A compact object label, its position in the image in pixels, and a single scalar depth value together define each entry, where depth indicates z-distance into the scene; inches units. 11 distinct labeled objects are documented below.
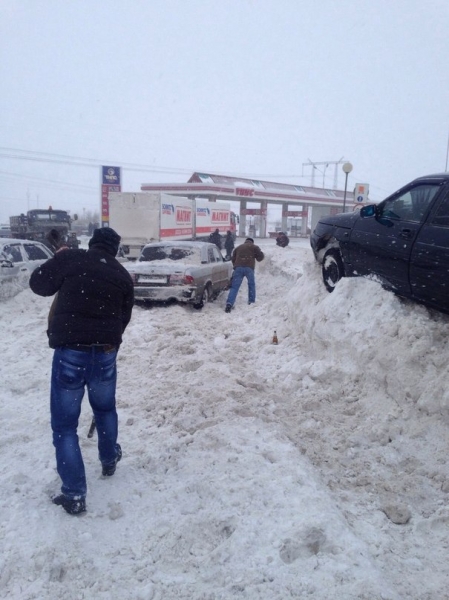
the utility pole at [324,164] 2672.0
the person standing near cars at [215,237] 994.7
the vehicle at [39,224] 1021.8
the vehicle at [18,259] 381.4
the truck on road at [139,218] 823.1
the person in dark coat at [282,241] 950.4
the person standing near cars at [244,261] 423.5
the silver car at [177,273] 387.5
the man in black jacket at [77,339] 129.0
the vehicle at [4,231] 1527.4
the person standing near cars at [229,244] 956.0
